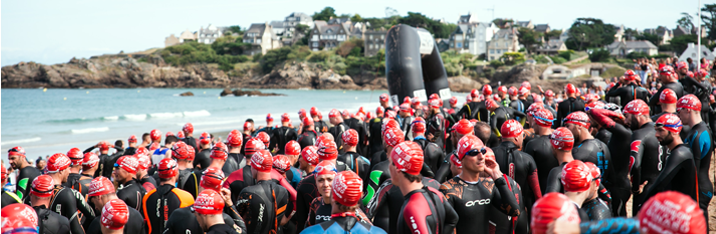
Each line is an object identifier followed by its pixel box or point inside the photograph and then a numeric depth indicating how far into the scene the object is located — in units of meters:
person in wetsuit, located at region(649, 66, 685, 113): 8.53
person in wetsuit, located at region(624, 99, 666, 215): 5.14
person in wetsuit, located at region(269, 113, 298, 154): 9.92
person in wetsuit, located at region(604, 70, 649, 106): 9.54
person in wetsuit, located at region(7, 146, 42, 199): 6.27
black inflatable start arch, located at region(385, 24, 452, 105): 14.69
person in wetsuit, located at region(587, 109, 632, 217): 5.05
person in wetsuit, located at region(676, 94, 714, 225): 4.72
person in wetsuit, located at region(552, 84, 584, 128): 9.32
